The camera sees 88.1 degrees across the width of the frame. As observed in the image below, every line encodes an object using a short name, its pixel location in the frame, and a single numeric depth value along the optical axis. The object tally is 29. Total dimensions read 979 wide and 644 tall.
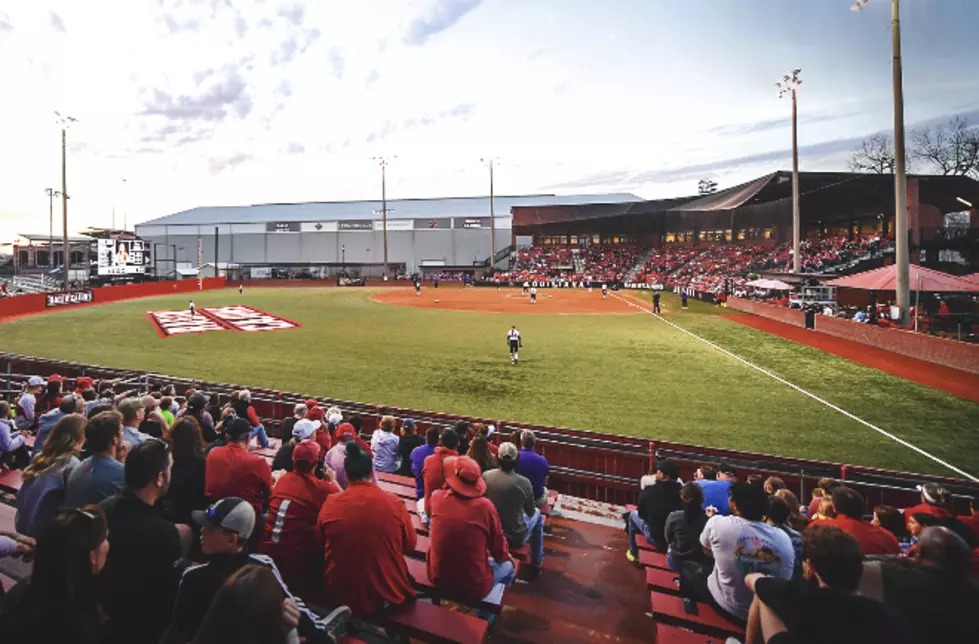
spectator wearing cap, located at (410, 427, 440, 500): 6.55
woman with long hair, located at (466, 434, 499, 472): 5.60
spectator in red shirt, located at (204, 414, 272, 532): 4.71
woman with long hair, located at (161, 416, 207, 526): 4.70
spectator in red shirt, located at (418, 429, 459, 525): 5.46
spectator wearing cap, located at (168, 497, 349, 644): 2.65
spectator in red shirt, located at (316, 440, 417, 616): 3.67
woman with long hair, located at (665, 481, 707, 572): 4.67
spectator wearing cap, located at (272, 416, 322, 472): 5.88
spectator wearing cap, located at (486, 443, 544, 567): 5.03
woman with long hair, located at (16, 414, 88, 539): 4.02
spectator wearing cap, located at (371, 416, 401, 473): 8.00
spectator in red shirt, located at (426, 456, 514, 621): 4.06
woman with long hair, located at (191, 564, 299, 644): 2.02
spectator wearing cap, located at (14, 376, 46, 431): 8.89
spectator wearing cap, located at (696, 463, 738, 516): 5.14
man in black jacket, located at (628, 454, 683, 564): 5.38
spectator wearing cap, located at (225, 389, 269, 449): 9.11
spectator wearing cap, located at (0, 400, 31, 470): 6.77
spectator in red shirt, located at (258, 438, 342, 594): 4.03
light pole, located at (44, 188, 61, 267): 45.11
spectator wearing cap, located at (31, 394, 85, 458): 6.63
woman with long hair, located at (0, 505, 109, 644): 2.11
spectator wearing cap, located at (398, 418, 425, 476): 7.99
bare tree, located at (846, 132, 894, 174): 66.00
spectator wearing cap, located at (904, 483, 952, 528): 4.81
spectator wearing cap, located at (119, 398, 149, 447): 6.01
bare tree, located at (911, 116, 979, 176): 54.22
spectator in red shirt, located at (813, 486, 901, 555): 4.14
